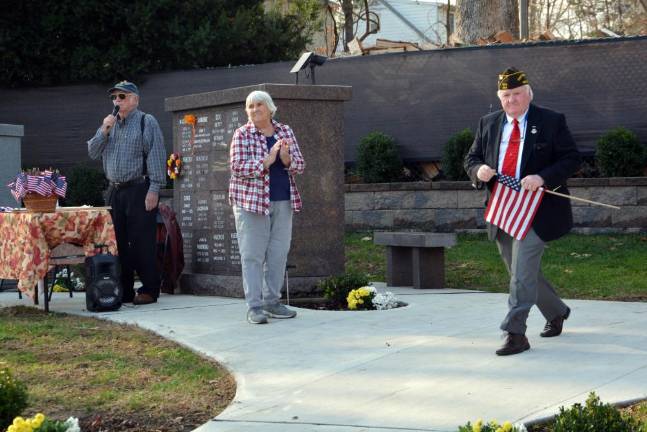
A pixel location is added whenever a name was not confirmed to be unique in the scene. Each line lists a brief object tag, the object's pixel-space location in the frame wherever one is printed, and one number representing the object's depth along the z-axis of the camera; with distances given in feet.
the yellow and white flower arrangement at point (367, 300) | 30.45
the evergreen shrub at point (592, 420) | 14.61
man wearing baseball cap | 32.99
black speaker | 31.30
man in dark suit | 22.16
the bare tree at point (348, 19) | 95.91
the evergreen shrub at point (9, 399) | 17.16
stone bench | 35.06
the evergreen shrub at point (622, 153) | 43.65
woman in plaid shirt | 27.22
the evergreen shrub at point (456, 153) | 46.52
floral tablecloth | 31.07
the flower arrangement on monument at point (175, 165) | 36.81
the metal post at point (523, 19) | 69.31
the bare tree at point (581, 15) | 105.70
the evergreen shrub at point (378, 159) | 48.29
